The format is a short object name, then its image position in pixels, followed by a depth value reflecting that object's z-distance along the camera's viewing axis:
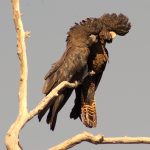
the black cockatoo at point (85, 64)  17.72
